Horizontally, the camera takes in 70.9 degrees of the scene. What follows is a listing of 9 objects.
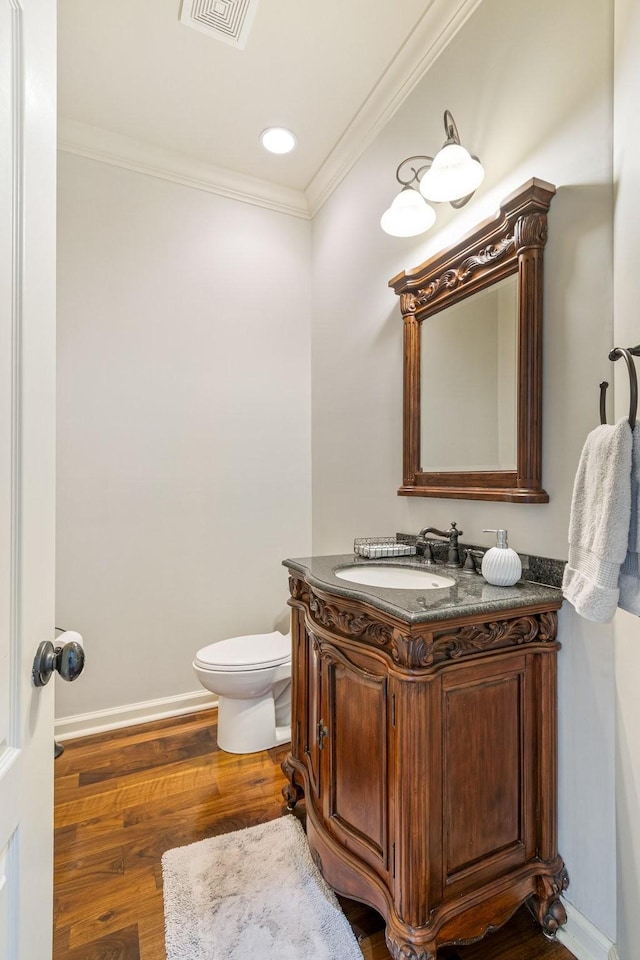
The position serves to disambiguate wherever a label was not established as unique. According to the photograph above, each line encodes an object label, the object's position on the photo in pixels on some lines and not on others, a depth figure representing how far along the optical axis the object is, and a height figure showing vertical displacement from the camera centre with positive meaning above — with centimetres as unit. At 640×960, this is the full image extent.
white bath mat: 116 -121
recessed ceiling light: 222 +171
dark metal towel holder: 89 +22
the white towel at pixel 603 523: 86 -9
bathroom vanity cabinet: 104 -71
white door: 57 +3
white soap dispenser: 125 -25
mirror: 130 +41
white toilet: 190 -91
